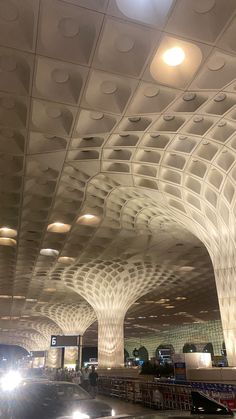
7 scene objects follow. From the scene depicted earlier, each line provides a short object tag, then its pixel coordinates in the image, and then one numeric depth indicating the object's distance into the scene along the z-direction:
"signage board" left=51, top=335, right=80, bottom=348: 37.21
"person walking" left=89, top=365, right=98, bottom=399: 23.09
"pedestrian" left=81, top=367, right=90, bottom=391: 24.04
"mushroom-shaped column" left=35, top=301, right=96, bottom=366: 46.94
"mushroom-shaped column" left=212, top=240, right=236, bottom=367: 12.42
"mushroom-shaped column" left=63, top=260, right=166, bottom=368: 29.83
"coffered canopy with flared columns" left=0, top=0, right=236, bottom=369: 7.16
